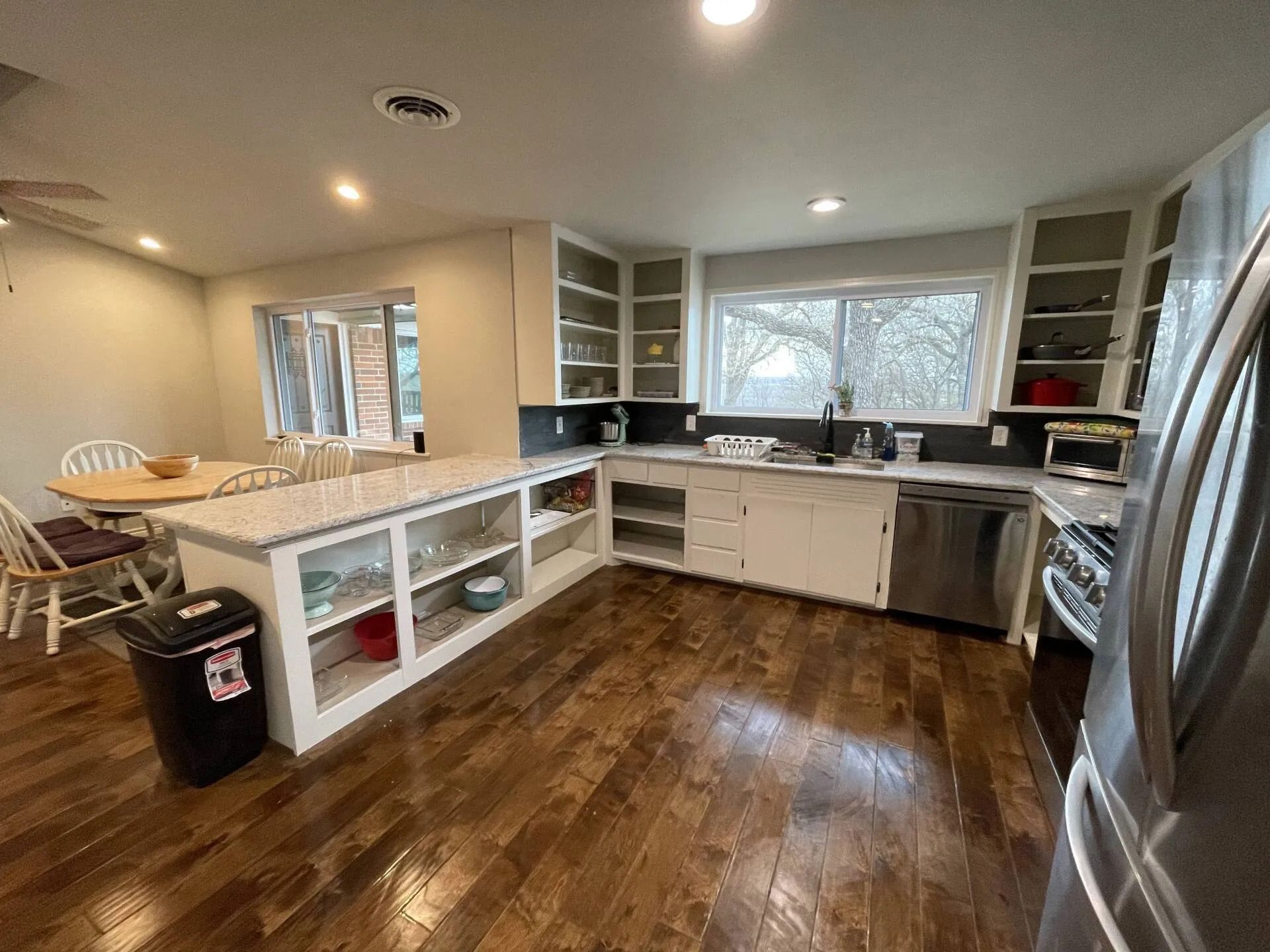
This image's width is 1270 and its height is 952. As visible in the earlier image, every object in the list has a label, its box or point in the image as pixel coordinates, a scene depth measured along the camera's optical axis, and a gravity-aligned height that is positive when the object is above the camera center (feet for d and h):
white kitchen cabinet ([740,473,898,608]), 9.16 -2.69
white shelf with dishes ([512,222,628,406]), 9.71 +1.62
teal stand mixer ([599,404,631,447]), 12.35 -0.99
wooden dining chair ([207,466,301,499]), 8.43 -1.70
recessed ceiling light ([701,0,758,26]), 4.08 +3.14
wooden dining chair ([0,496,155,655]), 7.89 -2.89
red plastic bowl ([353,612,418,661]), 7.22 -3.60
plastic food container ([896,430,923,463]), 10.14 -1.03
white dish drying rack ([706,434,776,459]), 10.73 -1.17
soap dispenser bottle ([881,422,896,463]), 10.19 -1.00
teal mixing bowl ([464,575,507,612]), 8.78 -3.58
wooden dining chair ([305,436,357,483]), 11.81 -1.74
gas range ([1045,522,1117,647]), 4.43 -1.67
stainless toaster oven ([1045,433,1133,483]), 7.73 -0.99
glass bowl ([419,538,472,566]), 8.20 -2.75
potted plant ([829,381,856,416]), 10.81 -0.06
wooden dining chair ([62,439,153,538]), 11.09 -1.79
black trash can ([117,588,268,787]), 5.10 -3.04
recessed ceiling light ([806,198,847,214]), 8.14 +3.10
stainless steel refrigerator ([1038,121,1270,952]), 1.67 -0.88
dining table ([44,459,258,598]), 8.47 -1.88
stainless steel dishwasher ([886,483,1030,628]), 8.23 -2.66
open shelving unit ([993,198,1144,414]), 8.09 +1.86
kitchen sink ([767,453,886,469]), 9.71 -1.37
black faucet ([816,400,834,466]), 10.13 -0.77
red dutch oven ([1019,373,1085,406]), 8.69 +0.10
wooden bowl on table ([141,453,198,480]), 9.79 -1.58
